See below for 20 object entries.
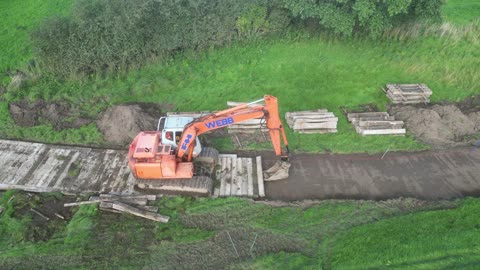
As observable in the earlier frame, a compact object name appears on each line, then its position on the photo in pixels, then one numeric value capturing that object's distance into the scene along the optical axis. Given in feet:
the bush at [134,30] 55.88
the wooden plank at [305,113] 53.26
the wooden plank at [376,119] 53.16
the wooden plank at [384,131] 51.26
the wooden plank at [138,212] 40.16
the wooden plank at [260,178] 43.58
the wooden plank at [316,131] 51.67
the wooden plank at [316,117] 52.49
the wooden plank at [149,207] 41.17
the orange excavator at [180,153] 40.88
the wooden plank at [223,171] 44.07
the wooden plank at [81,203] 41.78
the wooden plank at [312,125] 51.62
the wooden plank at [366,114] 54.00
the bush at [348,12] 56.80
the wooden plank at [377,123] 51.88
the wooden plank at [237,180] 44.10
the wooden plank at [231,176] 44.09
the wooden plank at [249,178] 43.82
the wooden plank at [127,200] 41.73
